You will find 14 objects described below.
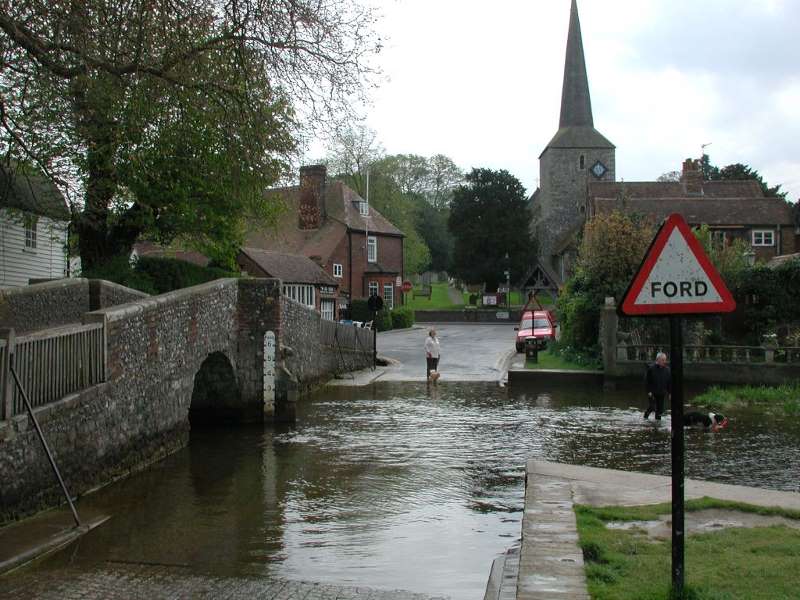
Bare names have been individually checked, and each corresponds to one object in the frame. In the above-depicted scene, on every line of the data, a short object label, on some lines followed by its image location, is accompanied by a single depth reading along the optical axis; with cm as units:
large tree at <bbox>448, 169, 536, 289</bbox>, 7569
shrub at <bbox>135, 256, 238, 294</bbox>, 2653
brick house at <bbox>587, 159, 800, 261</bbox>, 5478
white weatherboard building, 2756
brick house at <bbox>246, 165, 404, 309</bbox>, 5650
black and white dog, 1709
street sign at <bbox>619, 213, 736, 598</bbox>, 572
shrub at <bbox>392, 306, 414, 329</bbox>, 5589
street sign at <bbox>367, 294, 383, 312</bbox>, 3334
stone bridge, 984
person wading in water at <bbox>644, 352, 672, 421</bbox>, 1867
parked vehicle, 3806
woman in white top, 2822
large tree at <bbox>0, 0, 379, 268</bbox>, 1084
